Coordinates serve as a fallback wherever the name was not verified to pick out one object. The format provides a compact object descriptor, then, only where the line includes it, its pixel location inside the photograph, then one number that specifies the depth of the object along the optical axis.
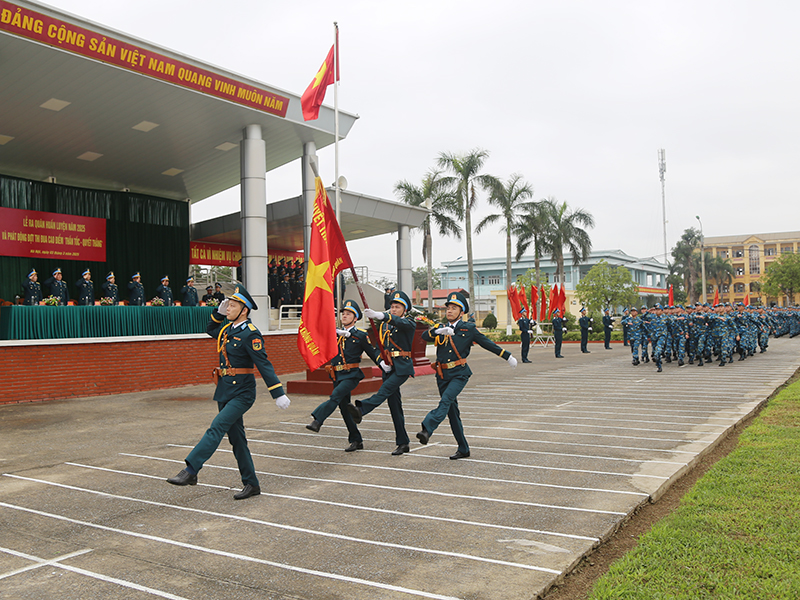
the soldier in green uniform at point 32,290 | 16.38
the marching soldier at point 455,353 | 7.04
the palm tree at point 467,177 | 37.53
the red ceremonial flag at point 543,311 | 36.19
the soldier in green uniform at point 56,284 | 17.27
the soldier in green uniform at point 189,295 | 19.02
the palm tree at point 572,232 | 45.28
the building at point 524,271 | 73.88
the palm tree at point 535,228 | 40.55
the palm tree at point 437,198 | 37.59
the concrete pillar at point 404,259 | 26.66
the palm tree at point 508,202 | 38.44
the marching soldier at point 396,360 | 7.48
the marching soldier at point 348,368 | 7.60
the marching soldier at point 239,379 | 5.55
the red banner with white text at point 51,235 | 19.33
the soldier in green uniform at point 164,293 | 18.53
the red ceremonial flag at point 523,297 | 26.97
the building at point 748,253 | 97.44
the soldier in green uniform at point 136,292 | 17.47
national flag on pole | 13.15
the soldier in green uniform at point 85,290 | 18.14
